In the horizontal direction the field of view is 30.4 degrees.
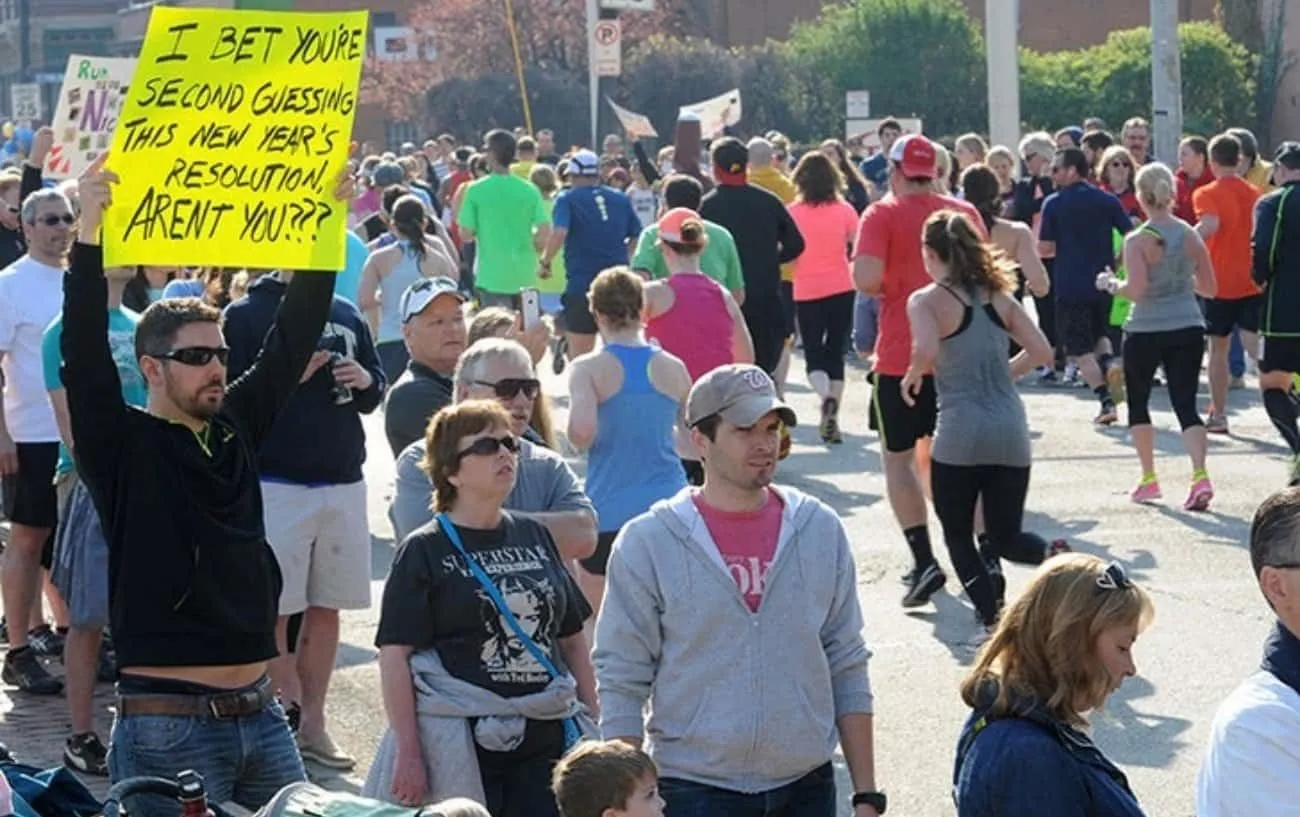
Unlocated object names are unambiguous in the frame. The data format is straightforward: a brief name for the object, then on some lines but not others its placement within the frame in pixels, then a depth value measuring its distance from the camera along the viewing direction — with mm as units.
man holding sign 5637
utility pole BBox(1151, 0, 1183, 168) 24969
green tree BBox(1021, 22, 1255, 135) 44125
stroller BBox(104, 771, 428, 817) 4004
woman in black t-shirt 5887
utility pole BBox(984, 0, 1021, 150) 25031
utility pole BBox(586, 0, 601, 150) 33406
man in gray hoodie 5465
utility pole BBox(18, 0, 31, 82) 64825
